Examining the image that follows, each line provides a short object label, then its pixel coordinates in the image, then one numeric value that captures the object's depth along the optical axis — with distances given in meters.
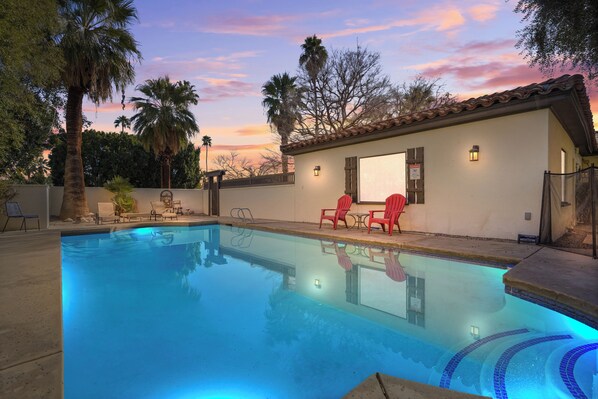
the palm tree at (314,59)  16.72
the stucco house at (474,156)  5.75
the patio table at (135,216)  12.50
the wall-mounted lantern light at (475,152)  6.45
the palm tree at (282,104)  17.17
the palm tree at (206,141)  42.28
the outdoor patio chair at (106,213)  10.89
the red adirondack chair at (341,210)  8.67
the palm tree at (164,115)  16.25
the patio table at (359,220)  8.12
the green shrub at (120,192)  14.27
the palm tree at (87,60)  10.02
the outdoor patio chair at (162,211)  12.48
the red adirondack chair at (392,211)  7.15
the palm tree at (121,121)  32.91
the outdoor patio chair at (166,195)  15.85
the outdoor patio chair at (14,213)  8.05
